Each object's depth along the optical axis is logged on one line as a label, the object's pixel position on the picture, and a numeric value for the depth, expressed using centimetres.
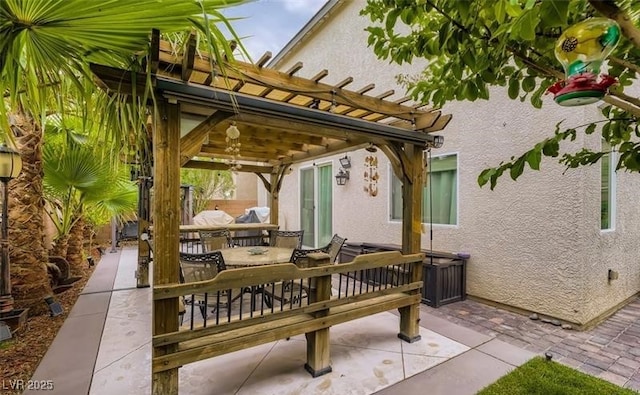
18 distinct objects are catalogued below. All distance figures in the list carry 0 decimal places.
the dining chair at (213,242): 591
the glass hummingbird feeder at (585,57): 112
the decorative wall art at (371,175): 668
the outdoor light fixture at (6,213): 333
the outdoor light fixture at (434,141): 381
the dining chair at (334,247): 459
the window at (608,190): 449
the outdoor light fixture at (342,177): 763
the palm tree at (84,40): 151
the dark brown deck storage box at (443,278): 479
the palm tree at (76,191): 445
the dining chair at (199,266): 332
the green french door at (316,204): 861
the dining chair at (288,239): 612
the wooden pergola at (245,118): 230
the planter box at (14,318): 340
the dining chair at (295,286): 376
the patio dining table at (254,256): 405
